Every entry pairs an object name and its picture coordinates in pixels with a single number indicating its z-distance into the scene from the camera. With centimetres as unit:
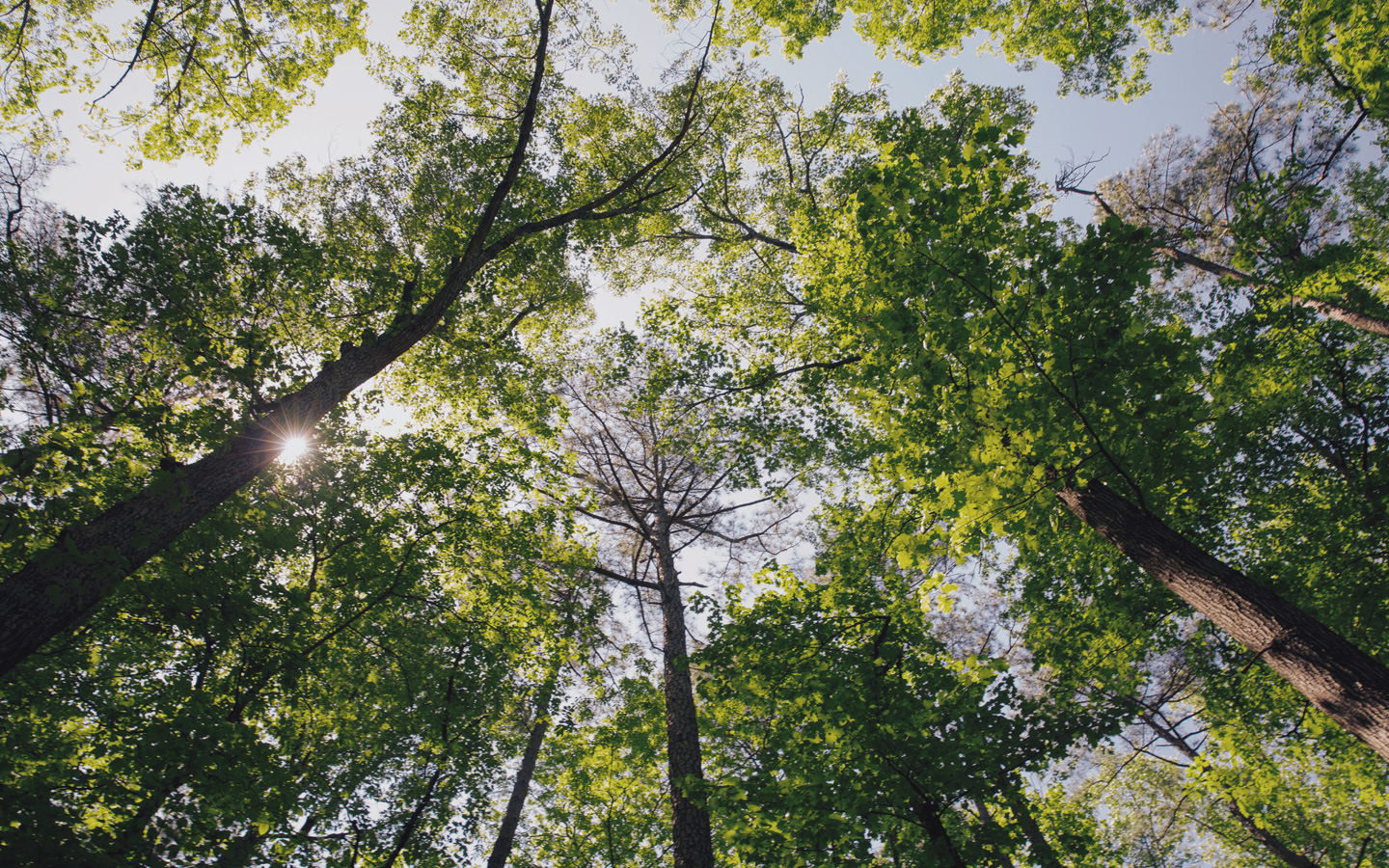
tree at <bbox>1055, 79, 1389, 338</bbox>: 778
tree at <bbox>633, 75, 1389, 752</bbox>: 361
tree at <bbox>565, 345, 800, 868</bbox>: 734
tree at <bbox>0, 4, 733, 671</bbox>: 355
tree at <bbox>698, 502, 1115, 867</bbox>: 399
